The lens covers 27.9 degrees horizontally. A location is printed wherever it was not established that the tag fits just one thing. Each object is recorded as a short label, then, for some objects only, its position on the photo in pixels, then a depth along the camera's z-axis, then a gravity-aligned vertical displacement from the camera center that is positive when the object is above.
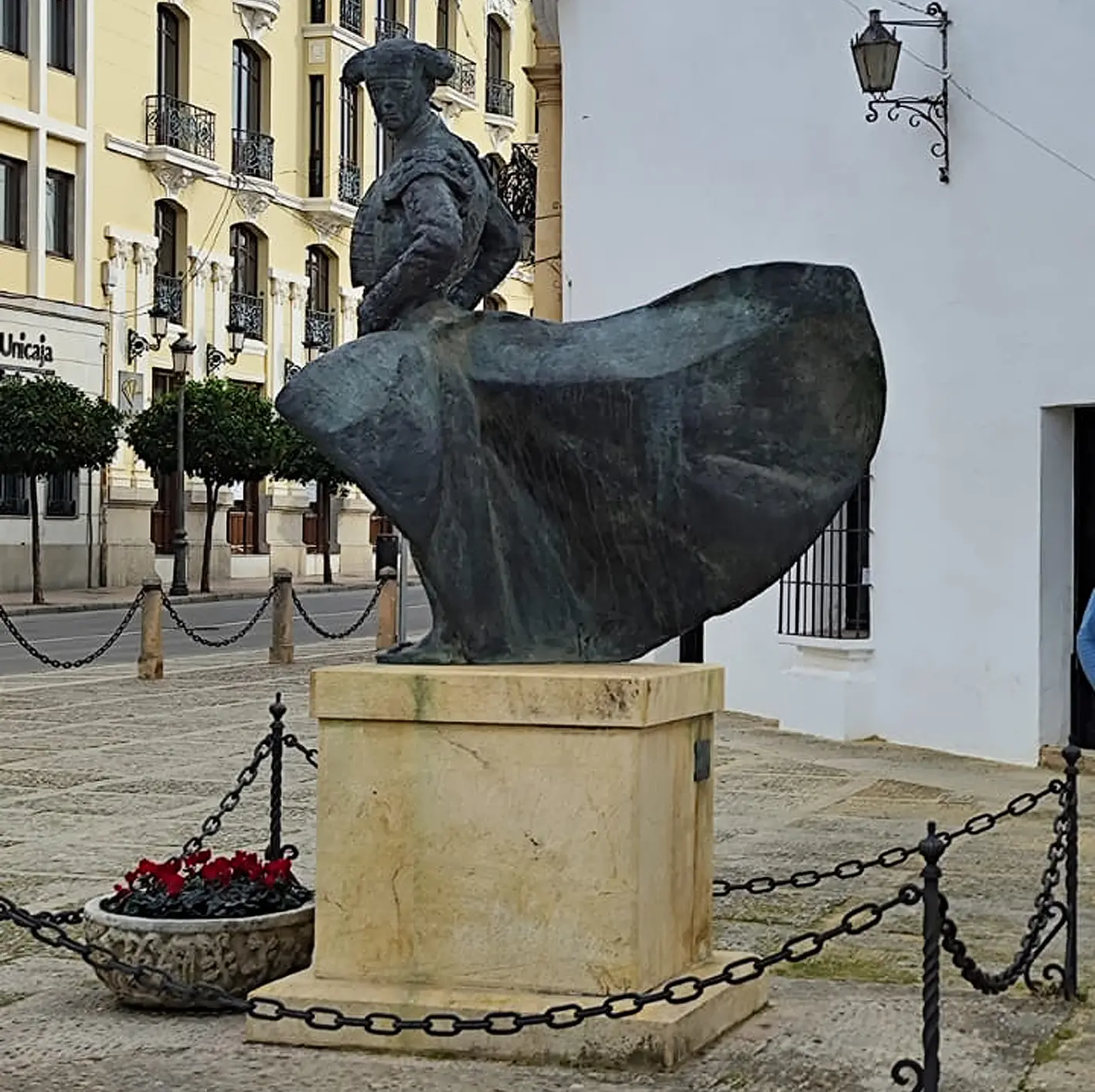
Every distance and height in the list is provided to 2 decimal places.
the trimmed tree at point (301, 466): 40.06 +1.11
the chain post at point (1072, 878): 6.81 -1.11
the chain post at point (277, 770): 8.12 -0.91
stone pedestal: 5.87 -0.89
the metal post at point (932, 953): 5.01 -0.98
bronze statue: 6.34 +0.24
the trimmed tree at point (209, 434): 37.34 +1.53
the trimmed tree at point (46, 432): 32.69 +1.37
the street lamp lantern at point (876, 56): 13.79 +2.98
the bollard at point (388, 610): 24.58 -0.96
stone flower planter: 6.39 -1.24
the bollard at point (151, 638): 20.00 -1.04
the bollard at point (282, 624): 22.33 -1.02
